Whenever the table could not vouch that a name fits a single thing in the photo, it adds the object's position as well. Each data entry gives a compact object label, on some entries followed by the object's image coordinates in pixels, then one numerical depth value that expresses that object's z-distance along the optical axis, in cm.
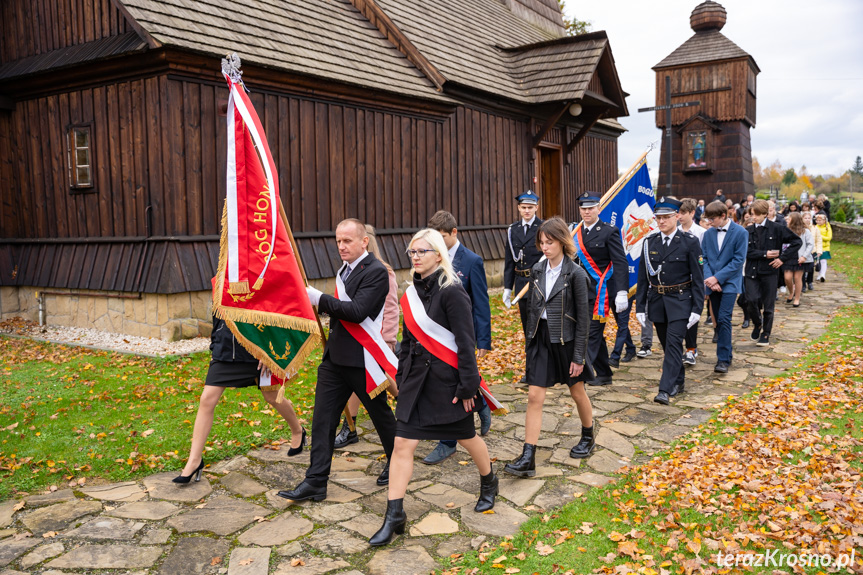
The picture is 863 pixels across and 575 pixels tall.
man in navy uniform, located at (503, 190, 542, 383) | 780
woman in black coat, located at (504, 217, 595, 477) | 520
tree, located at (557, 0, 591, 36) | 3506
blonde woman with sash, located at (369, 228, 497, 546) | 423
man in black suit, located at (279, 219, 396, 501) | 465
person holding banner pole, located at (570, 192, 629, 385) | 762
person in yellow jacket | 1608
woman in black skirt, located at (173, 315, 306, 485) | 506
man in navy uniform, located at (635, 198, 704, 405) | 732
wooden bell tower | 3117
